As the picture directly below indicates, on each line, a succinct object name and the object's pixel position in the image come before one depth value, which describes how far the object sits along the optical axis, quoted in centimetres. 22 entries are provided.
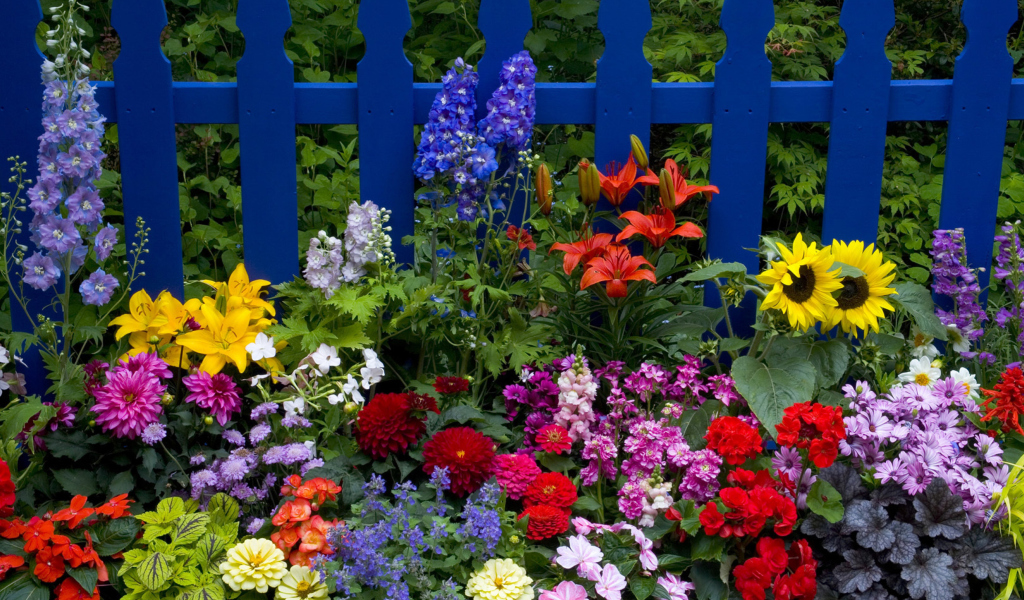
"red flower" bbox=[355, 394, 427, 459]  223
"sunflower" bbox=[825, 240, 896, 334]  254
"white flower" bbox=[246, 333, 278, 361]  240
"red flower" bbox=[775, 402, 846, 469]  206
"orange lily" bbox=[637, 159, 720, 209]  277
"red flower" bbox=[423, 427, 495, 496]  216
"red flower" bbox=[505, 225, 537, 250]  276
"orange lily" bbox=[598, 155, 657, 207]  281
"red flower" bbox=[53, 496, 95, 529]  202
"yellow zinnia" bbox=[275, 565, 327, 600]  199
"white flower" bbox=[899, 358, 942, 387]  261
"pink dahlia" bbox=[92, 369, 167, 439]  221
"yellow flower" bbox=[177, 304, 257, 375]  248
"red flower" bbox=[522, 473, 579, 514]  220
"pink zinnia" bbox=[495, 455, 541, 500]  223
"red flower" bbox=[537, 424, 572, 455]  237
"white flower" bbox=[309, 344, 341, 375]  238
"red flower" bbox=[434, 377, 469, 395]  243
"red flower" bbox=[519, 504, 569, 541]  212
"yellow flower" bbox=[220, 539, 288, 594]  198
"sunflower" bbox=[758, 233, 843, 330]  244
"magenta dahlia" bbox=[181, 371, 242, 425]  232
